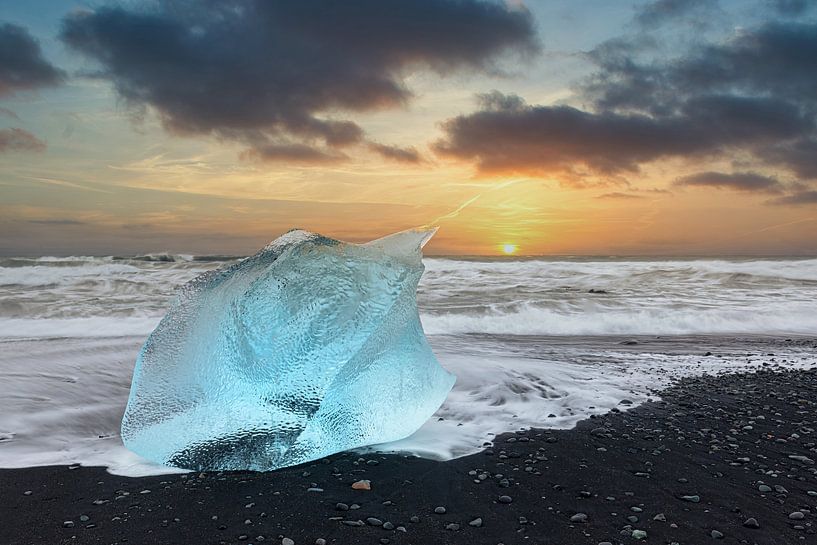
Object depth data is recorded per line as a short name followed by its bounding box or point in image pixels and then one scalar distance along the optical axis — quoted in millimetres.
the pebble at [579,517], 3242
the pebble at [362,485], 3639
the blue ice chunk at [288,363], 4043
